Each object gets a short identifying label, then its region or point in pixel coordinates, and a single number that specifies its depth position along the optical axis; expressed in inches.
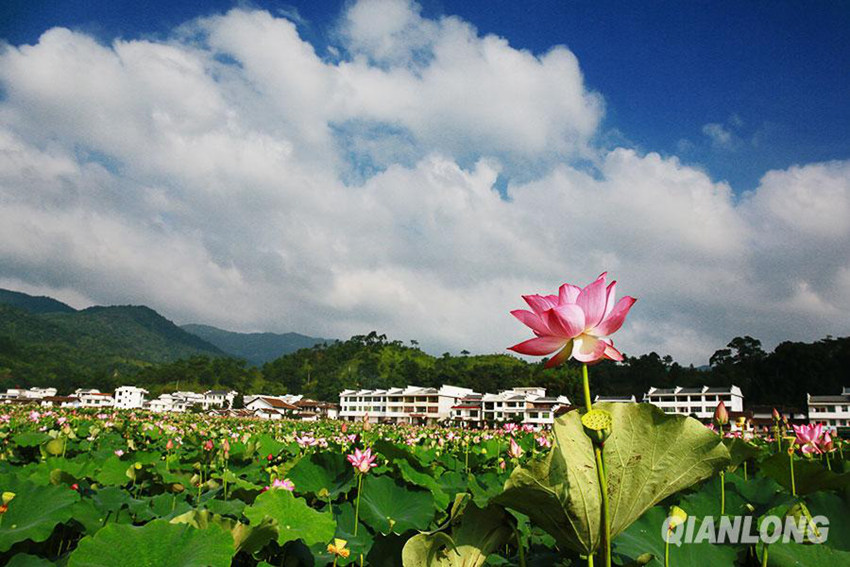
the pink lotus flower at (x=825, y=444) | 99.7
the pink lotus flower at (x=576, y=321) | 43.2
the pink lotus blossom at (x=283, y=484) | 93.6
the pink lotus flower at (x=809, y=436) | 101.3
